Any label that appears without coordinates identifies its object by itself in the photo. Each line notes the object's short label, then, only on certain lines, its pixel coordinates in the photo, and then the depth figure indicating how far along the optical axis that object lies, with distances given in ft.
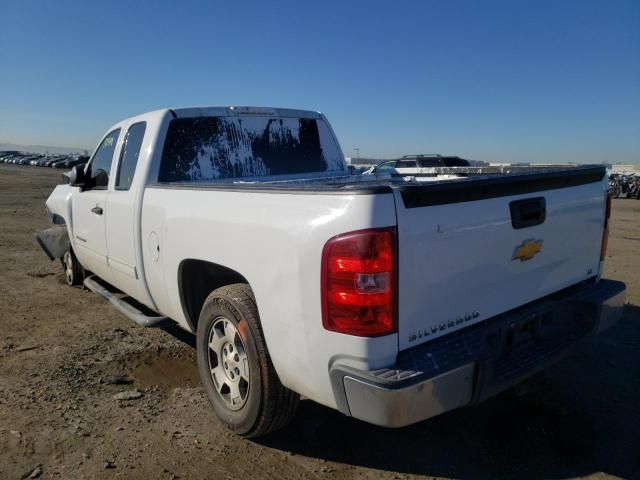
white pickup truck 6.82
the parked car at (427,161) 53.83
